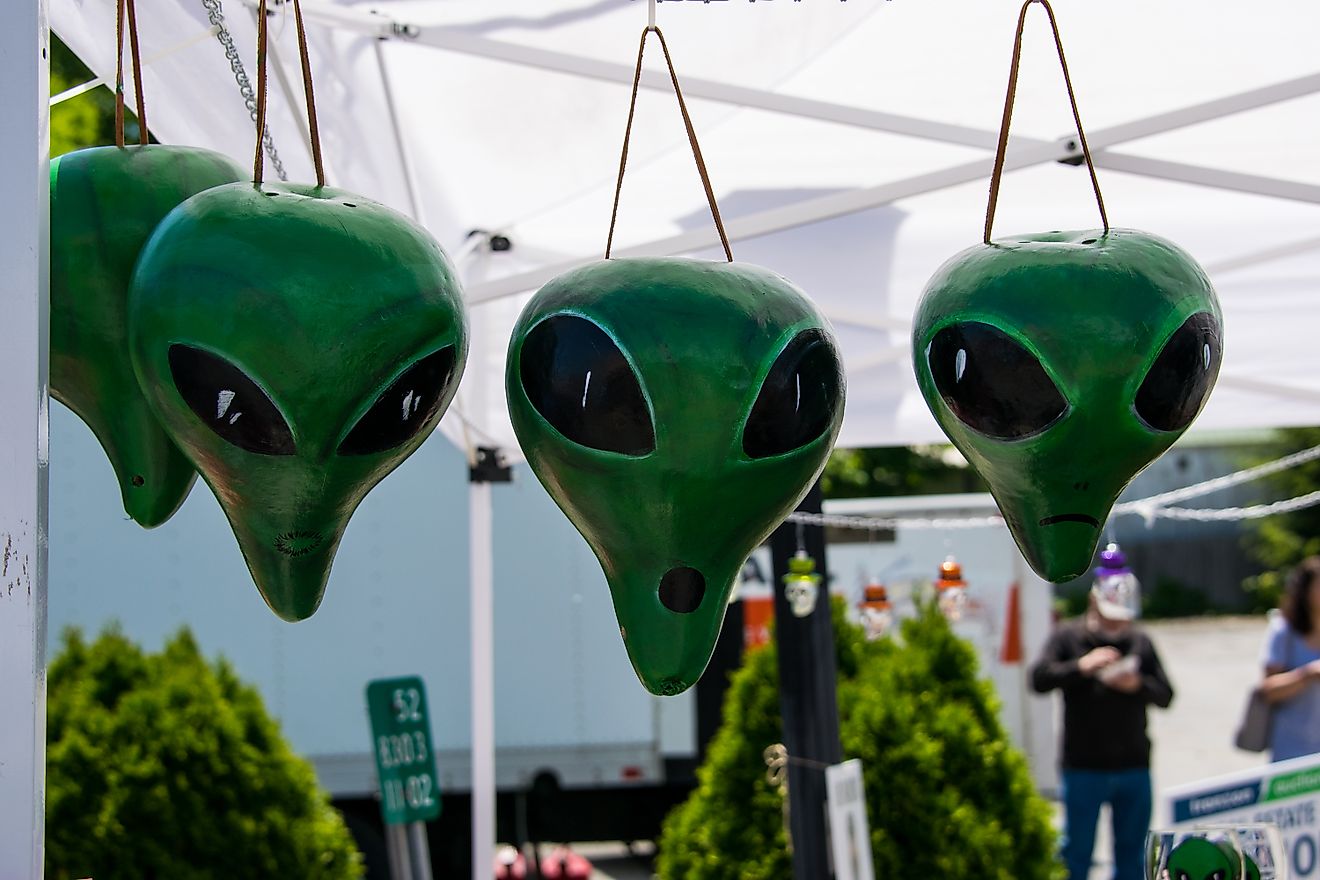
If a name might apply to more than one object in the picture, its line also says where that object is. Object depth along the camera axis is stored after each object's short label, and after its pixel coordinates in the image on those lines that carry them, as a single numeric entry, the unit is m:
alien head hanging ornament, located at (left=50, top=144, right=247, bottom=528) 0.99
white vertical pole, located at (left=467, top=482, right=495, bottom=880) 3.93
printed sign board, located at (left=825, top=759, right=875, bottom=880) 3.89
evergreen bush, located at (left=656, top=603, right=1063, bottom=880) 4.65
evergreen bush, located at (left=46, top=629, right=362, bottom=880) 4.82
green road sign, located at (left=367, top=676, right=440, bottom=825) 3.99
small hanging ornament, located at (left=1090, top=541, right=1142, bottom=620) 4.37
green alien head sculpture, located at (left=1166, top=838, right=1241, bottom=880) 1.38
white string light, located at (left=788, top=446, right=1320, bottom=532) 4.38
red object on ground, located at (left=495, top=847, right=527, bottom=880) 7.04
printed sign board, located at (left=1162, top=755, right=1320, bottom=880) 3.54
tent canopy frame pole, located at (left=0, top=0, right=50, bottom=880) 0.85
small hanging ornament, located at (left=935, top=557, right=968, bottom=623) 4.55
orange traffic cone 8.80
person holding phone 5.16
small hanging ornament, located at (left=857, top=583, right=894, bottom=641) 4.71
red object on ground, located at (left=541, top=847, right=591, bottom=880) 7.17
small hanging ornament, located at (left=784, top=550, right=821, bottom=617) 3.94
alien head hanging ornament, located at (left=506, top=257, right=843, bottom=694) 0.93
